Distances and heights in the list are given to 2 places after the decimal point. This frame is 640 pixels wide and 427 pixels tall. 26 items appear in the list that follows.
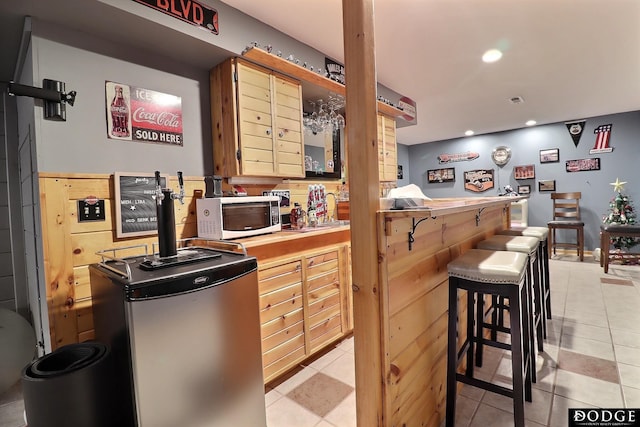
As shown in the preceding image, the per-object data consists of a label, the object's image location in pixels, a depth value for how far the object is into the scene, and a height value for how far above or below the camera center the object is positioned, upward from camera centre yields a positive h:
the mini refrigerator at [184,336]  1.24 -0.58
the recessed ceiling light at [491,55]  3.00 +1.37
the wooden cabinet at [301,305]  2.07 -0.77
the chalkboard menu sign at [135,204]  1.90 +0.03
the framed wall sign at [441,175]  7.57 +0.52
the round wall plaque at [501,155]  6.76 +0.84
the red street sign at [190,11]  1.81 +1.20
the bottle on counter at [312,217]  2.95 -0.15
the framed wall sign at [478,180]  7.04 +0.33
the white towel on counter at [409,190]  2.81 +0.07
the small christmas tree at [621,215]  5.26 -0.45
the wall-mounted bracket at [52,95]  1.58 +0.62
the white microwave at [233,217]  2.07 -0.08
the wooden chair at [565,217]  5.59 -0.52
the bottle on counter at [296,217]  2.90 -0.14
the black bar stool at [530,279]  2.06 -0.63
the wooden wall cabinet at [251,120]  2.29 +0.66
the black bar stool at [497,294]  1.49 -0.56
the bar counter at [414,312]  1.32 -0.57
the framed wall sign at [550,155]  6.21 +0.72
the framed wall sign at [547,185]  6.30 +0.14
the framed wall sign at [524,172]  6.50 +0.44
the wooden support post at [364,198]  1.26 +0.00
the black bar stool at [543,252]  2.71 -0.54
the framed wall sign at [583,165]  5.85 +0.48
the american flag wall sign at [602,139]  5.69 +0.93
